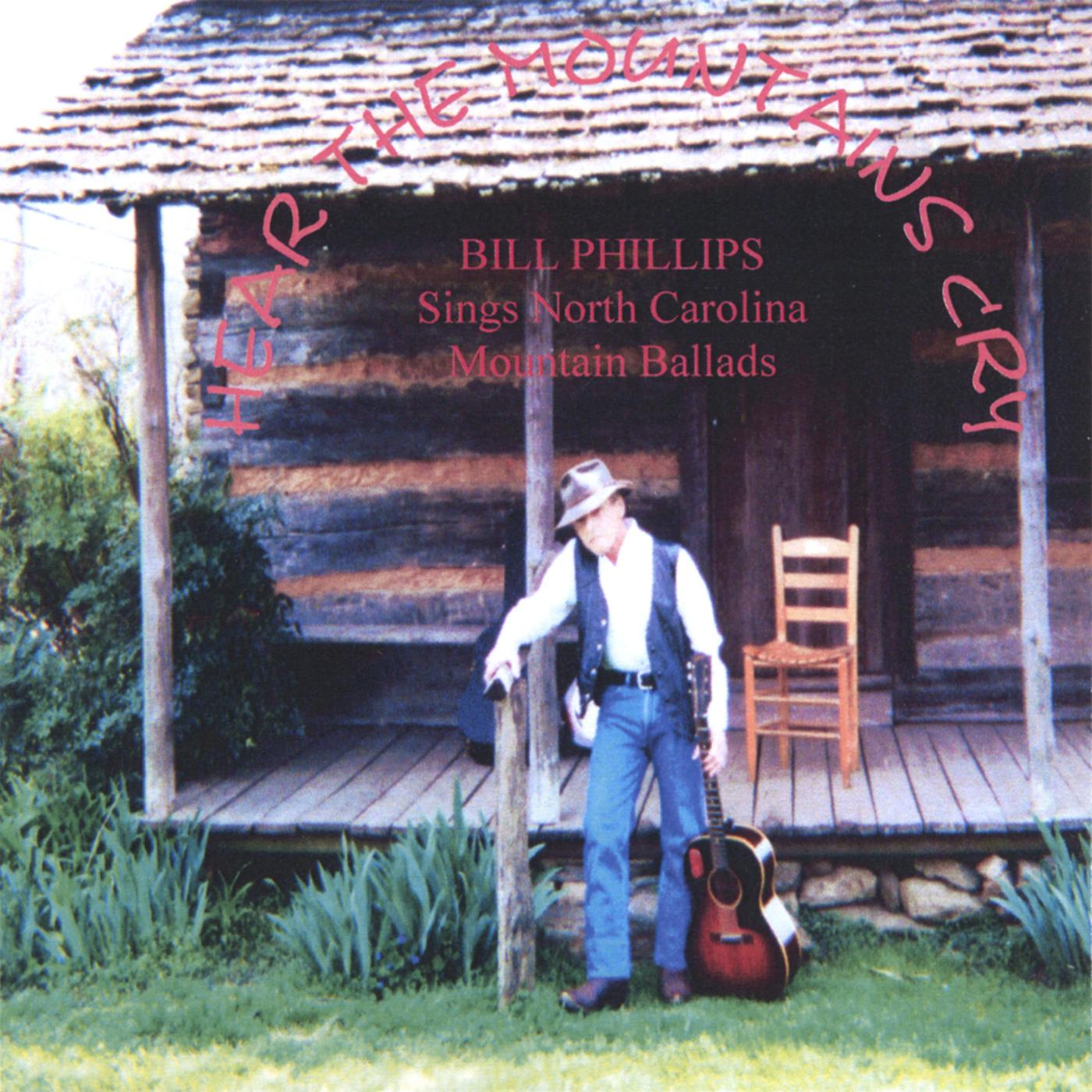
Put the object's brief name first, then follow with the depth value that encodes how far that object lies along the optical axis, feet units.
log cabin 21.12
